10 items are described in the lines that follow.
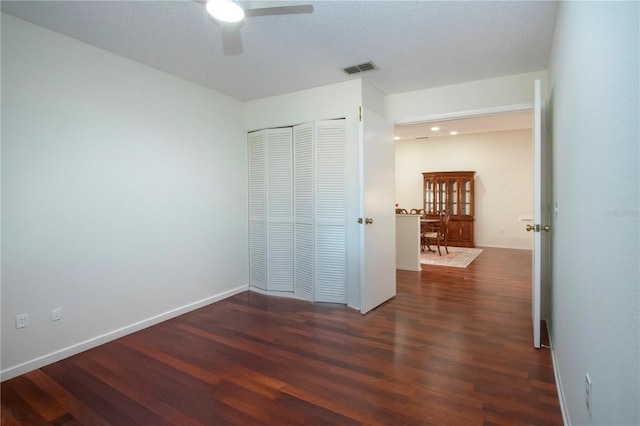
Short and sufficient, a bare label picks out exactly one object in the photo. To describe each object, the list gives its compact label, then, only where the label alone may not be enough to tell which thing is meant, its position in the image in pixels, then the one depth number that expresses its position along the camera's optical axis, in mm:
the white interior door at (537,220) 2523
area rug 5863
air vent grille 3139
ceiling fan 1840
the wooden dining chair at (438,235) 6734
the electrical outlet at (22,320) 2330
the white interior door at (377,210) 3342
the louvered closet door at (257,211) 4230
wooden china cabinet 7734
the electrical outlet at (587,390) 1252
